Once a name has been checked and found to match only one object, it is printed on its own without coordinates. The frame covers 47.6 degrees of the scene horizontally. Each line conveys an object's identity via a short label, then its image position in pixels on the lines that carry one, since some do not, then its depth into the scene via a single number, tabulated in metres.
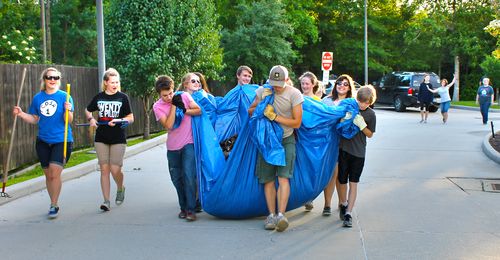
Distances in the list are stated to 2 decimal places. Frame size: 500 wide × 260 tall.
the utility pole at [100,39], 11.16
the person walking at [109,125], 6.70
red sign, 21.16
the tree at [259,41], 27.77
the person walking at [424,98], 19.30
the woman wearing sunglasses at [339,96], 6.60
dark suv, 24.81
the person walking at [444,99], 18.66
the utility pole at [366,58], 32.96
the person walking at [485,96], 17.45
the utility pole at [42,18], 28.05
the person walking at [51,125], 6.41
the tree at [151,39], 14.16
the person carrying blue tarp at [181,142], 6.33
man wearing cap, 5.80
